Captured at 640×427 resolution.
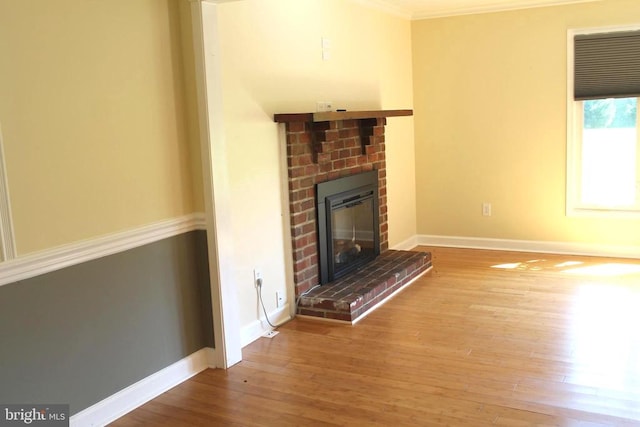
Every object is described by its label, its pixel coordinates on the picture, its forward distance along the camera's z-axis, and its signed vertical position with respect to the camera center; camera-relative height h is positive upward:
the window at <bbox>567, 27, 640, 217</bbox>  5.19 -0.02
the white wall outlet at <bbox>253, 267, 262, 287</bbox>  3.82 -0.87
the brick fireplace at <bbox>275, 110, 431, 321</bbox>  4.07 -0.34
